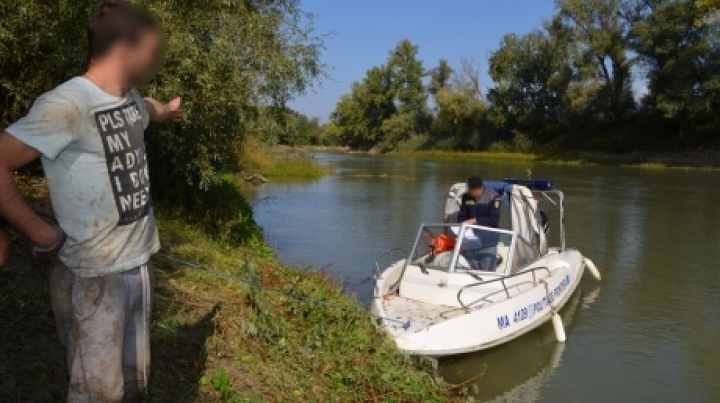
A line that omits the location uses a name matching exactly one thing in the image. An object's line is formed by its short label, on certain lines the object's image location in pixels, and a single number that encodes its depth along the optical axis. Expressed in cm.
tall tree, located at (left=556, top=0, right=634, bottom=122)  5950
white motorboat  813
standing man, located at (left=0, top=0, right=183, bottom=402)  265
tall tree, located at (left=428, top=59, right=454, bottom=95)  8825
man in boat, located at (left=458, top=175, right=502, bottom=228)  1090
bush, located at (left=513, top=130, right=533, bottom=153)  6368
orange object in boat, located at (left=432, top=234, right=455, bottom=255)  1027
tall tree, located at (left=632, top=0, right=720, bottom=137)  4769
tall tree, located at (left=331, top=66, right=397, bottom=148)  9494
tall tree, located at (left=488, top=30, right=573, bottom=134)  6253
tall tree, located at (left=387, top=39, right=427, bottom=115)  9369
